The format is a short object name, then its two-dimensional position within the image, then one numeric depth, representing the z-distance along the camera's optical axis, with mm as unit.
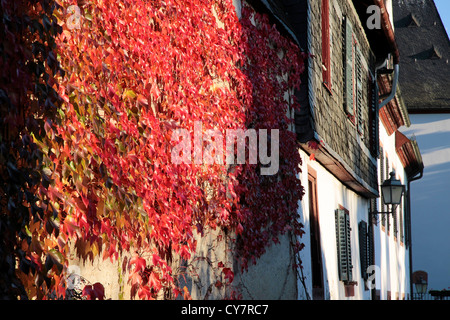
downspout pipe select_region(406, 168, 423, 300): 26264
